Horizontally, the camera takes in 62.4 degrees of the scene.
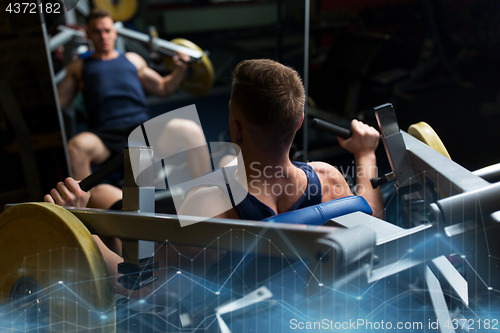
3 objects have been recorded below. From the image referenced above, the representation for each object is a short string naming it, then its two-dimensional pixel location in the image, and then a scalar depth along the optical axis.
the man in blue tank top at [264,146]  0.79
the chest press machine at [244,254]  0.60
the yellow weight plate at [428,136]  0.99
